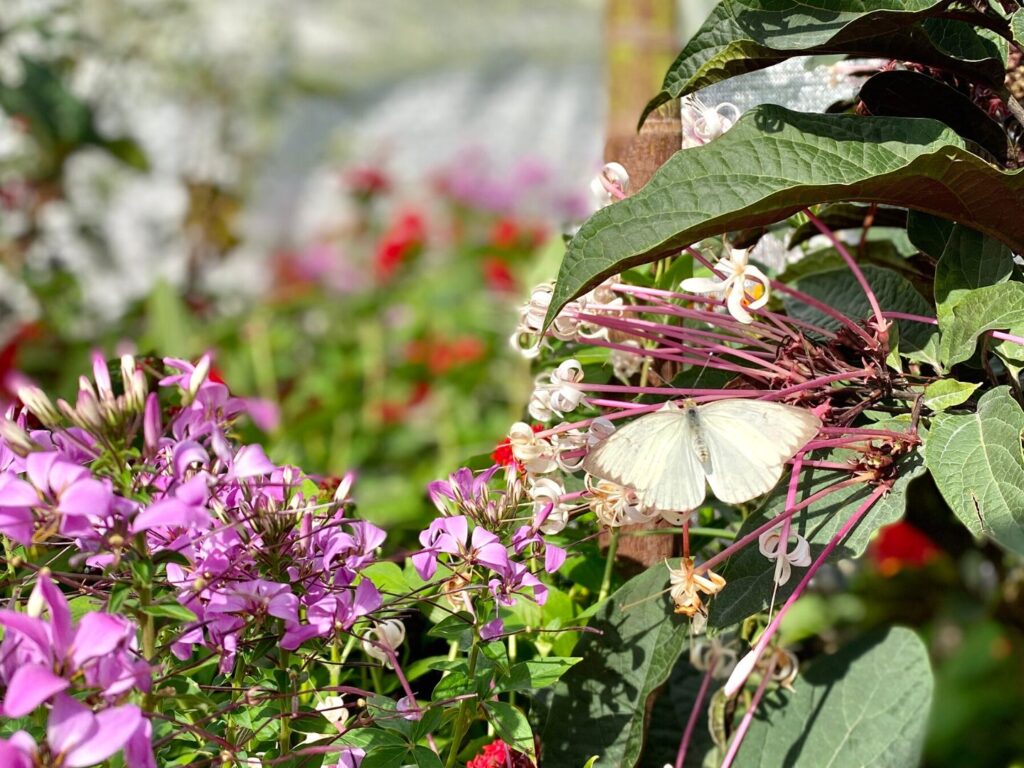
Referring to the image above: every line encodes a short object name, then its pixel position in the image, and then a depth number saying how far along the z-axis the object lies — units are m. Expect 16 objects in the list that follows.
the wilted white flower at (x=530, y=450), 0.61
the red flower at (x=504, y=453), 0.67
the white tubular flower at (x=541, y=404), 0.64
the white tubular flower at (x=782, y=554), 0.55
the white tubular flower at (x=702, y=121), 0.68
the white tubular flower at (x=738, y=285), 0.57
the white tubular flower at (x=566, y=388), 0.62
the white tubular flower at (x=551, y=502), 0.60
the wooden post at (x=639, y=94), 0.77
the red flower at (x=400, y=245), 3.13
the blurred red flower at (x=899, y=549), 1.89
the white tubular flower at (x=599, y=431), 0.60
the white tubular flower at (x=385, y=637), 0.58
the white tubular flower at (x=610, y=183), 0.68
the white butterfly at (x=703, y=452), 0.52
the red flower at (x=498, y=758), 0.57
